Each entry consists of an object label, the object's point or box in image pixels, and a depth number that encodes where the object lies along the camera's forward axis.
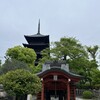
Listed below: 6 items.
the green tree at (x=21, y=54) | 39.75
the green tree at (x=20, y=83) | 14.60
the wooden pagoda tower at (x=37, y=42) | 51.32
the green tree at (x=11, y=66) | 27.16
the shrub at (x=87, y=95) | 27.06
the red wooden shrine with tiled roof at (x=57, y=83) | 20.53
